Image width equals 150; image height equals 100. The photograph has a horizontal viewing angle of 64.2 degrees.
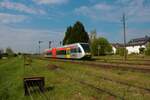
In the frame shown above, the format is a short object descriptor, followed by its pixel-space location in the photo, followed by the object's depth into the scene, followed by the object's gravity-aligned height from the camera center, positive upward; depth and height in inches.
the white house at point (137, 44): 2473.5 +178.2
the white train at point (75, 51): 759.7 +12.6
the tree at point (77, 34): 1959.0 +307.7
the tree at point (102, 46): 1867.4 +114.2
